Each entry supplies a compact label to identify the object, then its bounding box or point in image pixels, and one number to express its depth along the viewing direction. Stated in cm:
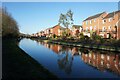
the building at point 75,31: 3700
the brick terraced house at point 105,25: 2353
